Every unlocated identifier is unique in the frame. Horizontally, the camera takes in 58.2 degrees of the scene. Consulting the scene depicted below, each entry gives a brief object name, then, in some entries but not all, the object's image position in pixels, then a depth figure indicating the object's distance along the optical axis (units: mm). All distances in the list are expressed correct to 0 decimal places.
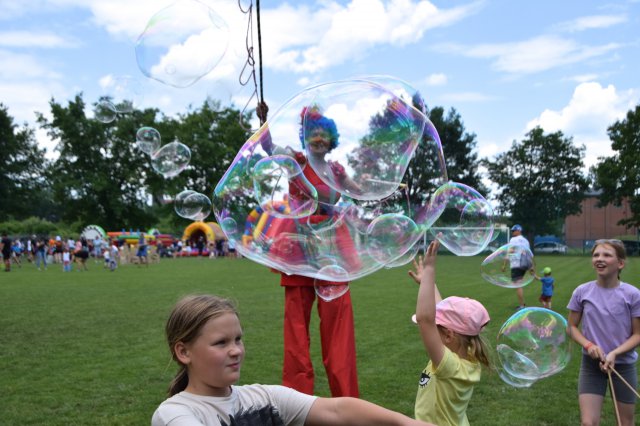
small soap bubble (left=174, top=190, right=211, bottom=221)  7723
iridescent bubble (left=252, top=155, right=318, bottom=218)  4199
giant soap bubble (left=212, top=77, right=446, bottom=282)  4090
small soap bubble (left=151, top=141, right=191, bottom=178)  9172
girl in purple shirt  3957
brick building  73312
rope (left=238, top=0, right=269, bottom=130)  4160
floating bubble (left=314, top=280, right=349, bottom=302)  4129
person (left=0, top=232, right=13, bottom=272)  25412
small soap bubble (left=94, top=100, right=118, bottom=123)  10281
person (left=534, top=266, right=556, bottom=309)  11320
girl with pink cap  2627
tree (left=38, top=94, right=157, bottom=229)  47594
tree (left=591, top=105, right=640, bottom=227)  44312
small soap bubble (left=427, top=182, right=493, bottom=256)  4871
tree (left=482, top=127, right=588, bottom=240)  59188
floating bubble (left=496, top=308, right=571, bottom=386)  4027
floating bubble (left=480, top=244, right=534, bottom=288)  5789
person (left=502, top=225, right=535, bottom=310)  6117
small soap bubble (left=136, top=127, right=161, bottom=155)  9969
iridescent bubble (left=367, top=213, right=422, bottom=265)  4348
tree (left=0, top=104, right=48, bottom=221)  49969
